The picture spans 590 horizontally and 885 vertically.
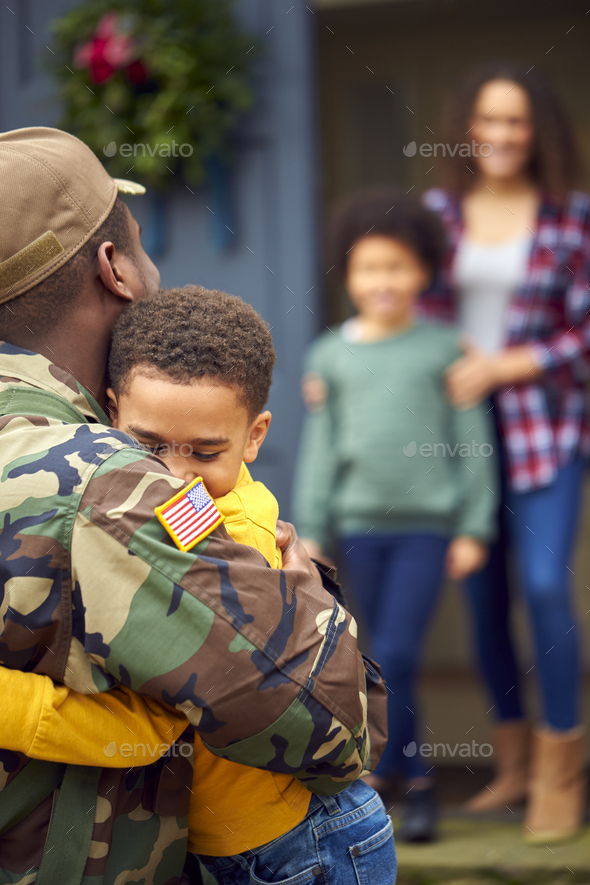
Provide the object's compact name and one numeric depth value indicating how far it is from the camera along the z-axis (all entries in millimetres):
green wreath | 3045
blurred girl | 2613
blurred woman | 2598
